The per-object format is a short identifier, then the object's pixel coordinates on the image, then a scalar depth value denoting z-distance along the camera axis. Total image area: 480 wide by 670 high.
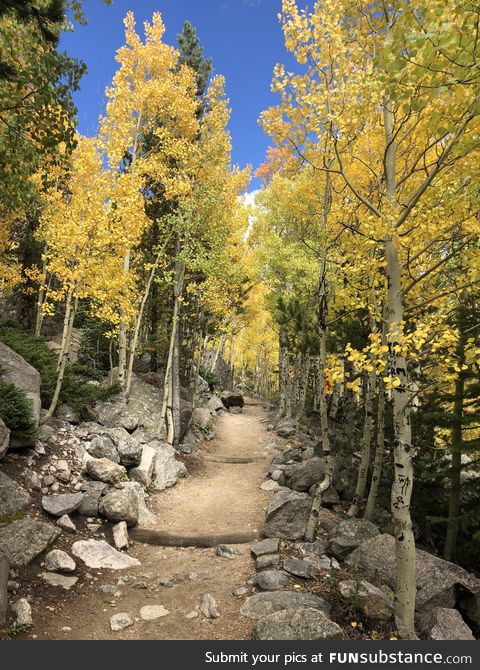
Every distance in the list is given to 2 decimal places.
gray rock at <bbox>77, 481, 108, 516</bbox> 8.00
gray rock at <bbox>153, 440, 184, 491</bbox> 11.22
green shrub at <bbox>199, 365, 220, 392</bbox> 27.32
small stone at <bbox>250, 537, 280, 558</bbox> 7.42
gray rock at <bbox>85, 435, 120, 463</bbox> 9.75
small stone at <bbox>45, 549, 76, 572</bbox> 6.18
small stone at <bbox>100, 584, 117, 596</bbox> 6.09
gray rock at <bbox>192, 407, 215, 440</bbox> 17.44
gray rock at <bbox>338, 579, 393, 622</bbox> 5.04
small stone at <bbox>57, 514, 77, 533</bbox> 7.25
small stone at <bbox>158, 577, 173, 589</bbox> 6.46
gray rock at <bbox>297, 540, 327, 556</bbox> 7.50
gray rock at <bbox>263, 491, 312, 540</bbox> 8.27
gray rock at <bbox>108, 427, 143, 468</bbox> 10.23
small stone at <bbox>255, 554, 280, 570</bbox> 6.92
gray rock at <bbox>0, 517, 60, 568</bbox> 5.85
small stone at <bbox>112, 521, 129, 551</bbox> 7.62
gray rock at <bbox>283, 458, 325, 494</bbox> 10.73
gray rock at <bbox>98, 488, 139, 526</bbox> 8.12
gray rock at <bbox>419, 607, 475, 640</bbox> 5.37
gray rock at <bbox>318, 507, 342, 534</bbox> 8.76
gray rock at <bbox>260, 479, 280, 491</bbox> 11.49
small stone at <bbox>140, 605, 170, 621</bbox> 5.52
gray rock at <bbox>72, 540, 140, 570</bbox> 6.77
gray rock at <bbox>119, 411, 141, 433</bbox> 11.89
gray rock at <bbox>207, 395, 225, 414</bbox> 22.92
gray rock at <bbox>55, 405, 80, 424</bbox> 10.88
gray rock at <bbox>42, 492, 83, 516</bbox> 7.35
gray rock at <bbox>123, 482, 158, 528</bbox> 8.87
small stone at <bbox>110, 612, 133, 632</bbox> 5.23
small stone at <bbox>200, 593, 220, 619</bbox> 5.56
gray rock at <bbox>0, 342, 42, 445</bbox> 9.29
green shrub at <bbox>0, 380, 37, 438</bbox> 7.73
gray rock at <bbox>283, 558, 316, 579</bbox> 6.45
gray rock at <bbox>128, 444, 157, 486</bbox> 10.59
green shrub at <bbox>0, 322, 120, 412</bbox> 10.95
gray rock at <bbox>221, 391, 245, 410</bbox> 27.20
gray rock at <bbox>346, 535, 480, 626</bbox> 6.24
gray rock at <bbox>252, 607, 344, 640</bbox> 4.45
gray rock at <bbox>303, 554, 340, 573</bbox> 6.81
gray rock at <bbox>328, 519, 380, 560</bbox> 7.51
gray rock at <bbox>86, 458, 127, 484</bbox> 8.90
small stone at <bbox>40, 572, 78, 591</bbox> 5.91
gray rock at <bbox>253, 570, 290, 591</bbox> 6.16
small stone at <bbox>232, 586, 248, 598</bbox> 6.15
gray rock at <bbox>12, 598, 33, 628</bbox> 4.83
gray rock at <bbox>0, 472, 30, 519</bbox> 6.62
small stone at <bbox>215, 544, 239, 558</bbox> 7.61
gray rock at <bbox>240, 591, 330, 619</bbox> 5.35
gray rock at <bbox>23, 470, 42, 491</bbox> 7.71
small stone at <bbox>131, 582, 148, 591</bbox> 6.35
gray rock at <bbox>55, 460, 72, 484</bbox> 8.41
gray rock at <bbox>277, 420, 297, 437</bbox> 18.12
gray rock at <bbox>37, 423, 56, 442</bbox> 9.19
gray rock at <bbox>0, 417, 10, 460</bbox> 7.14
